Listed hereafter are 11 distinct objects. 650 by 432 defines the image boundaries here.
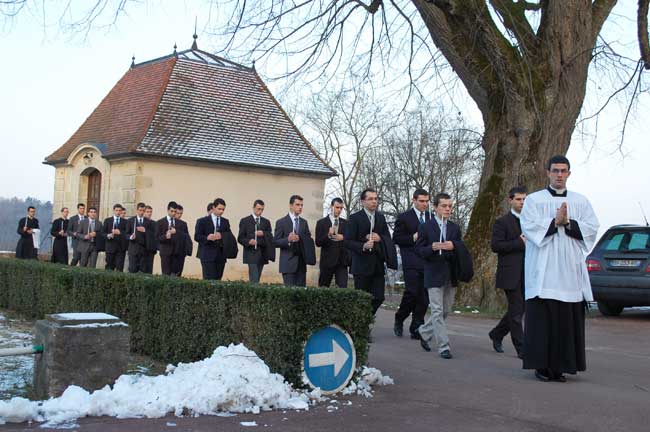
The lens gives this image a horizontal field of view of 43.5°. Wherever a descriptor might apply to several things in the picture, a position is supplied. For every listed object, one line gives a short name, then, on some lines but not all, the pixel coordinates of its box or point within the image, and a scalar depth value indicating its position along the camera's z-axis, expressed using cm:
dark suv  1551
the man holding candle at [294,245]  1341
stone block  699
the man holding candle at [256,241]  1489
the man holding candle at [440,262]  1007
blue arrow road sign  742
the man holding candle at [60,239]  2241
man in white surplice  862
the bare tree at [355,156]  4900
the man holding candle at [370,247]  1122
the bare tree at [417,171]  4622
